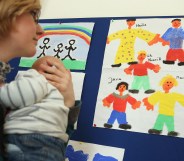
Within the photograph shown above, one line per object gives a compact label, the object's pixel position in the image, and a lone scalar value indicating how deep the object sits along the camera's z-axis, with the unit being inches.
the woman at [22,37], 28.4
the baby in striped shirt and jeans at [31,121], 25.5
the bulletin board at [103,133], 35.9
